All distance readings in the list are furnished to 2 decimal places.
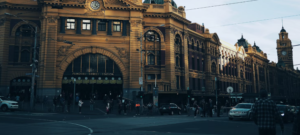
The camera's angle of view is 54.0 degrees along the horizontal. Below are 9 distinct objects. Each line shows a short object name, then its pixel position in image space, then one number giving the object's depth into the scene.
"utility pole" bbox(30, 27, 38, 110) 34.43
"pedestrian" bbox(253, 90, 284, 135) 7.44
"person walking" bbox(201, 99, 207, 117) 30.34
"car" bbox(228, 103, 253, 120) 24.58
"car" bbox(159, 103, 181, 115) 34.72
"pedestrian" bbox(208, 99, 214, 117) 30.32
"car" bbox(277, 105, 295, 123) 23.18
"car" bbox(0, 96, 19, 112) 31.72
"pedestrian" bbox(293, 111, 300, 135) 7.25
